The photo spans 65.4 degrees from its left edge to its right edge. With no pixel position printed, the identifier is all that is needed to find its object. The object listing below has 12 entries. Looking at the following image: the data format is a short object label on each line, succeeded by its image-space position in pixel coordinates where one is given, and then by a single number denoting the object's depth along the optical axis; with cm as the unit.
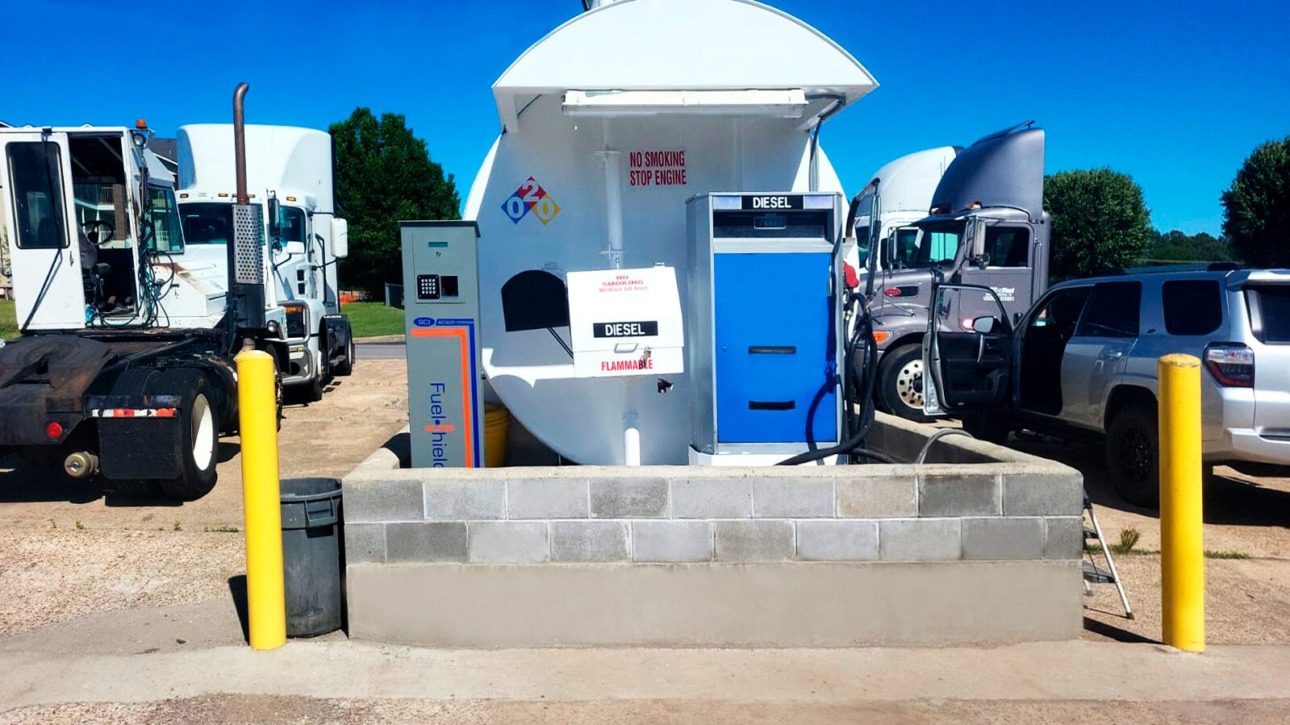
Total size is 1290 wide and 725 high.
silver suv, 708
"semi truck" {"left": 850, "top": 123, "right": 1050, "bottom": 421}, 1181
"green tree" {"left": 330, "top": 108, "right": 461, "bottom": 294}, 5322
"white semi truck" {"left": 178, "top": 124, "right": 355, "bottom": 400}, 1353
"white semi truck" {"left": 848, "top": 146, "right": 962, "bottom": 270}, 1729
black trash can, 512
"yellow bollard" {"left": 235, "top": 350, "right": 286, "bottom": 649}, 485
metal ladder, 543
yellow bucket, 765
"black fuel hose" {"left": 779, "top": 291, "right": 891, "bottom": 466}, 596
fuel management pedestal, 620
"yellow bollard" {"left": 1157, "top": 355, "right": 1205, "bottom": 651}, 480
